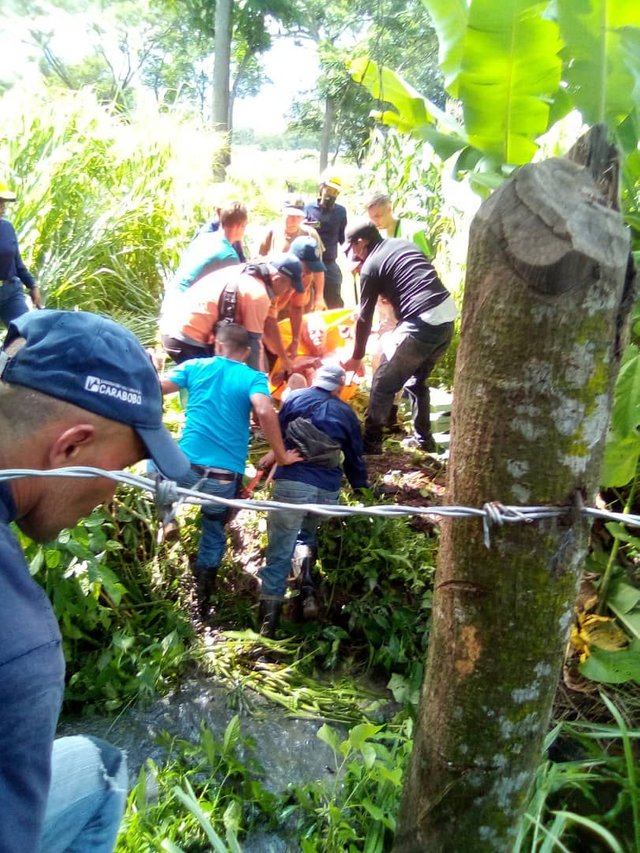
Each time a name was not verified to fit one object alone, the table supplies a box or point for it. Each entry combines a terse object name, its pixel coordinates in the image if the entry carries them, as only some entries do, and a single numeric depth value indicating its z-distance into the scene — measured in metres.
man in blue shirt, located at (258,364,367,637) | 3.49
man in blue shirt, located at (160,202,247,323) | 4.70
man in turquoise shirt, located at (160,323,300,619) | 3.42
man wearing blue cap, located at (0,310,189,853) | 1.00
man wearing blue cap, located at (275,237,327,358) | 5.14
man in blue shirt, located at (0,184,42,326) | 4.59
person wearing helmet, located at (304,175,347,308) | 7.14
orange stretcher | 5.38
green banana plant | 1.36
